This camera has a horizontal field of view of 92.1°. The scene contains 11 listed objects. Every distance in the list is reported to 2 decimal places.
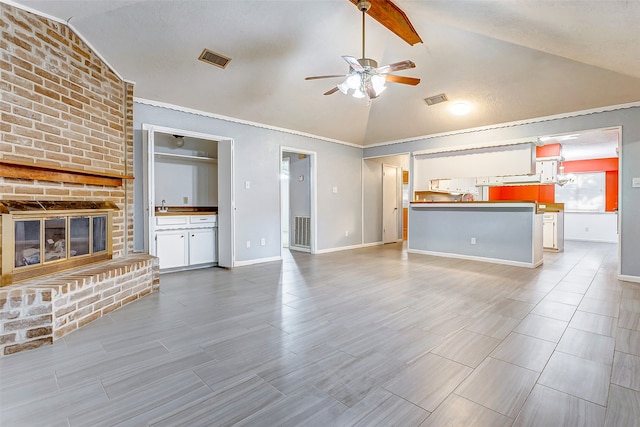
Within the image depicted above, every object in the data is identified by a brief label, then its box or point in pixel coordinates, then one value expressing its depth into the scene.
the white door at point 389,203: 7.96
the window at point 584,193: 8.42
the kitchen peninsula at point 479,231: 4.99
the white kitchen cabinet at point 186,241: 4.38
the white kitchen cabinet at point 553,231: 6.62
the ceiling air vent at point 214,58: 3.65
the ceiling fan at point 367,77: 2.86
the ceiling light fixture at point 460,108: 5.02
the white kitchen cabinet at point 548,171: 6.55
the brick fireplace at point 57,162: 2.27
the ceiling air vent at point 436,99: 4.92
